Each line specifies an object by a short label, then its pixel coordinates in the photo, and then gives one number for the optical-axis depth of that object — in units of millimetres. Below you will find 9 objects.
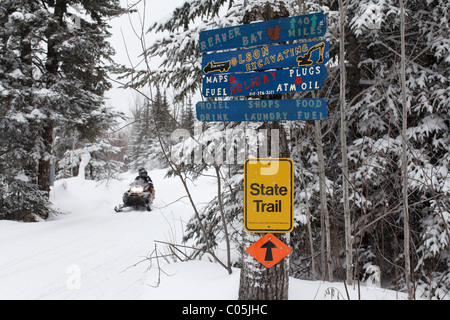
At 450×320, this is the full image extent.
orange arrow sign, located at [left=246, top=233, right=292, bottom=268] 2641
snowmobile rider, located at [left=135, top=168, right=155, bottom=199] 13438
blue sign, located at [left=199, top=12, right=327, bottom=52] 2518
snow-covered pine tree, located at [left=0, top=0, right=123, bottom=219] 9172
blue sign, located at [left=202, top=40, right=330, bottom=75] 2486
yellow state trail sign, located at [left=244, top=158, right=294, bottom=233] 2484
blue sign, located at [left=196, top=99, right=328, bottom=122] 2467
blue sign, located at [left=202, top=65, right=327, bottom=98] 2490
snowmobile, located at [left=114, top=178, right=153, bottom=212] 12184
